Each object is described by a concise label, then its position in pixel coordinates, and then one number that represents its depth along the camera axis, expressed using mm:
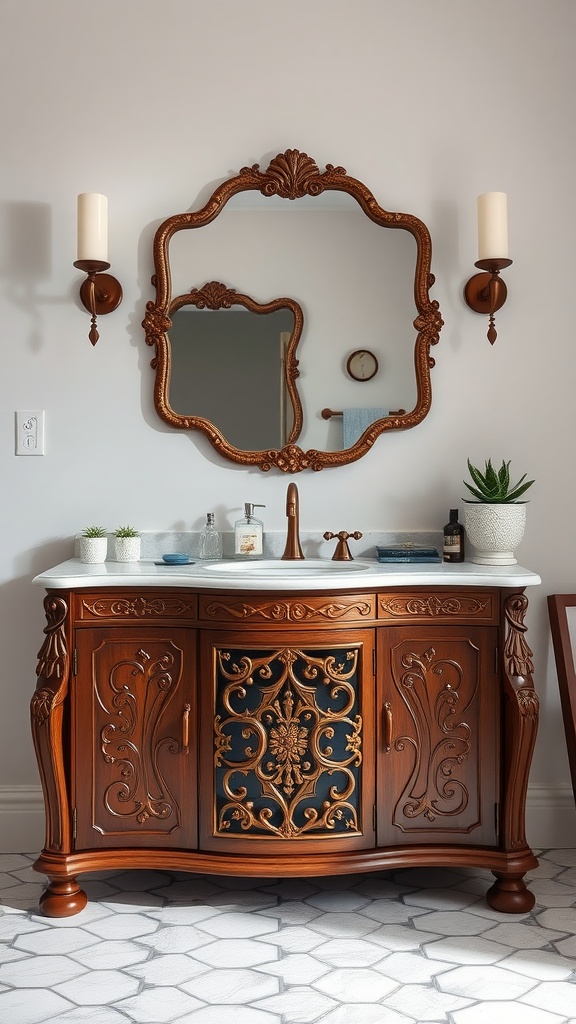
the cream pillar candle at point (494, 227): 2414
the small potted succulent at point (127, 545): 2383
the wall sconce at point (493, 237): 2414
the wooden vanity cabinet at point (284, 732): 2072
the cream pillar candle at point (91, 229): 2393
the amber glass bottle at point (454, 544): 2424
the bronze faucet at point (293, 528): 2465
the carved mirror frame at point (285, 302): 2508
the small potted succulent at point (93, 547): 2359
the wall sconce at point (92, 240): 2395
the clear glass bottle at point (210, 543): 2490
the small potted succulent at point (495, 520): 2301
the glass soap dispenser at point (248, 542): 2479
